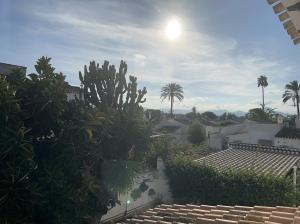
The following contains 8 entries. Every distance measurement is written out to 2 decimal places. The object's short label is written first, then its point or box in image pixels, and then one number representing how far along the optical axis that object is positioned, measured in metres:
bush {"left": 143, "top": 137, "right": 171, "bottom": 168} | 12.98
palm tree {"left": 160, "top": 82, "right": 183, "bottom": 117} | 52.41
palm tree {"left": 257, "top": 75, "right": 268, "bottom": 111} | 51.45
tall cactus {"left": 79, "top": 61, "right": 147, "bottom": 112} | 8.57
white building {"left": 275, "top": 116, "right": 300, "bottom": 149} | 24.31
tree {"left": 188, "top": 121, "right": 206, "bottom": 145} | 28.96
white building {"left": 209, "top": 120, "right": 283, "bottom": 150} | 26.59
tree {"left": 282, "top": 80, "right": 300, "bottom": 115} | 46.82
